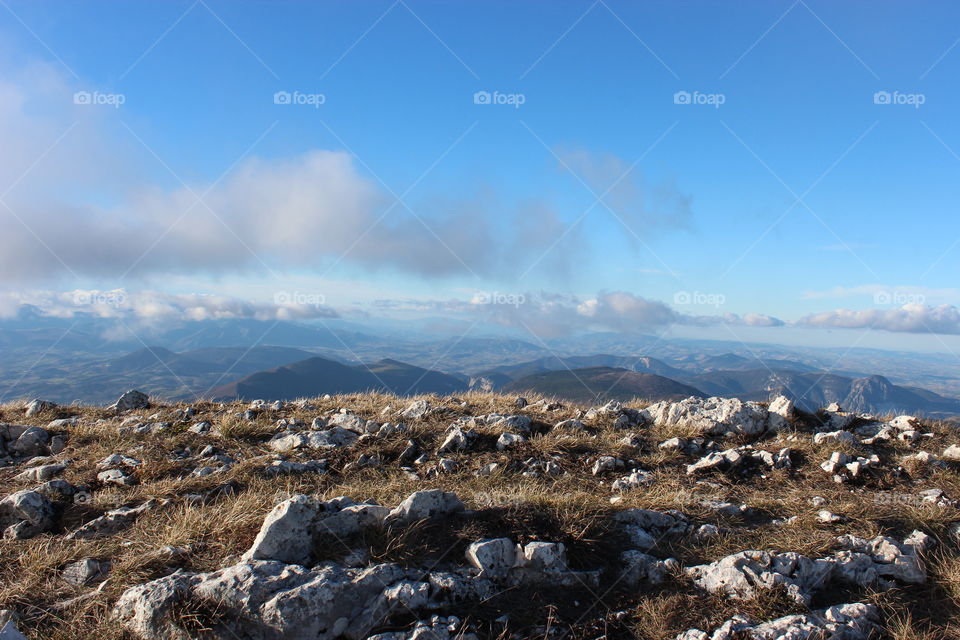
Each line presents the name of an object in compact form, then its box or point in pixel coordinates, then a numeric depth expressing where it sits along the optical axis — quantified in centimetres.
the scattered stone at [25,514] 677
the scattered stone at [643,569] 570
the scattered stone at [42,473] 933
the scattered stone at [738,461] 971
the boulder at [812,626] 471
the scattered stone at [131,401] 1551
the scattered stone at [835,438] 1050
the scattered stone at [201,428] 1236
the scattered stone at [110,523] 676
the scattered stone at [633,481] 890
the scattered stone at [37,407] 1454
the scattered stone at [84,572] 538
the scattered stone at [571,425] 1194
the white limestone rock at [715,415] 1177
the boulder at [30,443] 1119
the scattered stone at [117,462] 978
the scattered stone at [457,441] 1079
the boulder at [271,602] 460
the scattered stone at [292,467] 940
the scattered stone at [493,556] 561
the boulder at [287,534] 545
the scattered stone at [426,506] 631
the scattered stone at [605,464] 973
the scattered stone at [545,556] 573
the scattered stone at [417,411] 1311
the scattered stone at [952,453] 966
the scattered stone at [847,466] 900
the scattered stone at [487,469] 962
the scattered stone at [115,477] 892
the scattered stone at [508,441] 1087
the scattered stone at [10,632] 415
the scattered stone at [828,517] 683
